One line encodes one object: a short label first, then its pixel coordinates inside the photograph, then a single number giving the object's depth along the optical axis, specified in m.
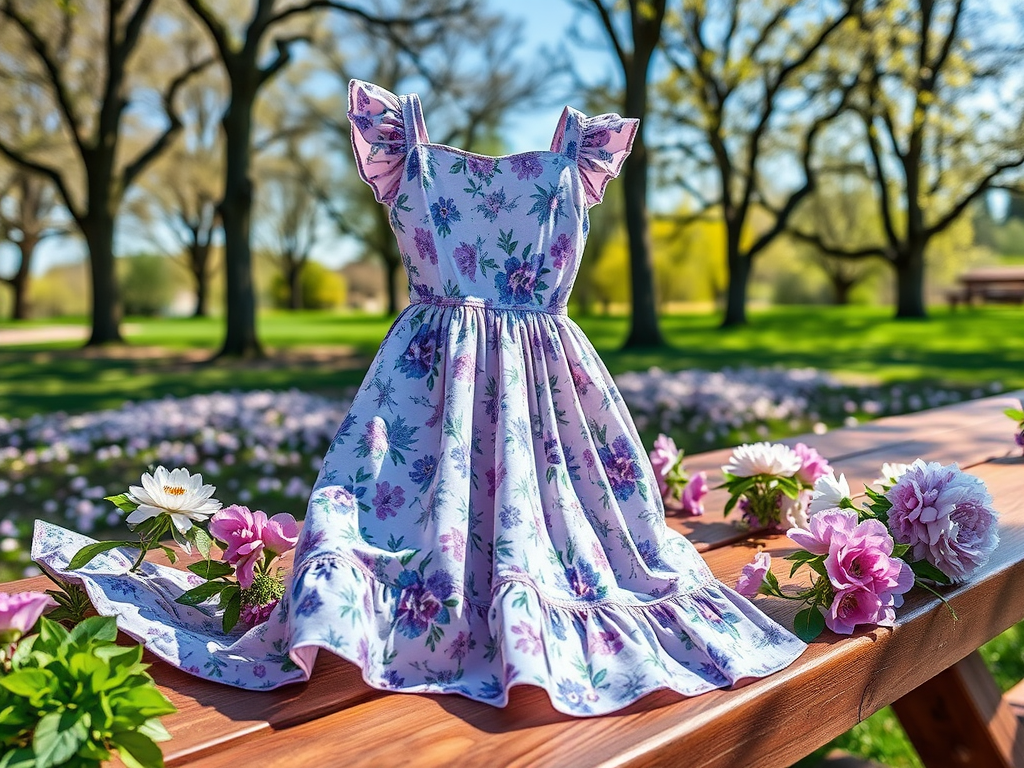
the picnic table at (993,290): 21.84
